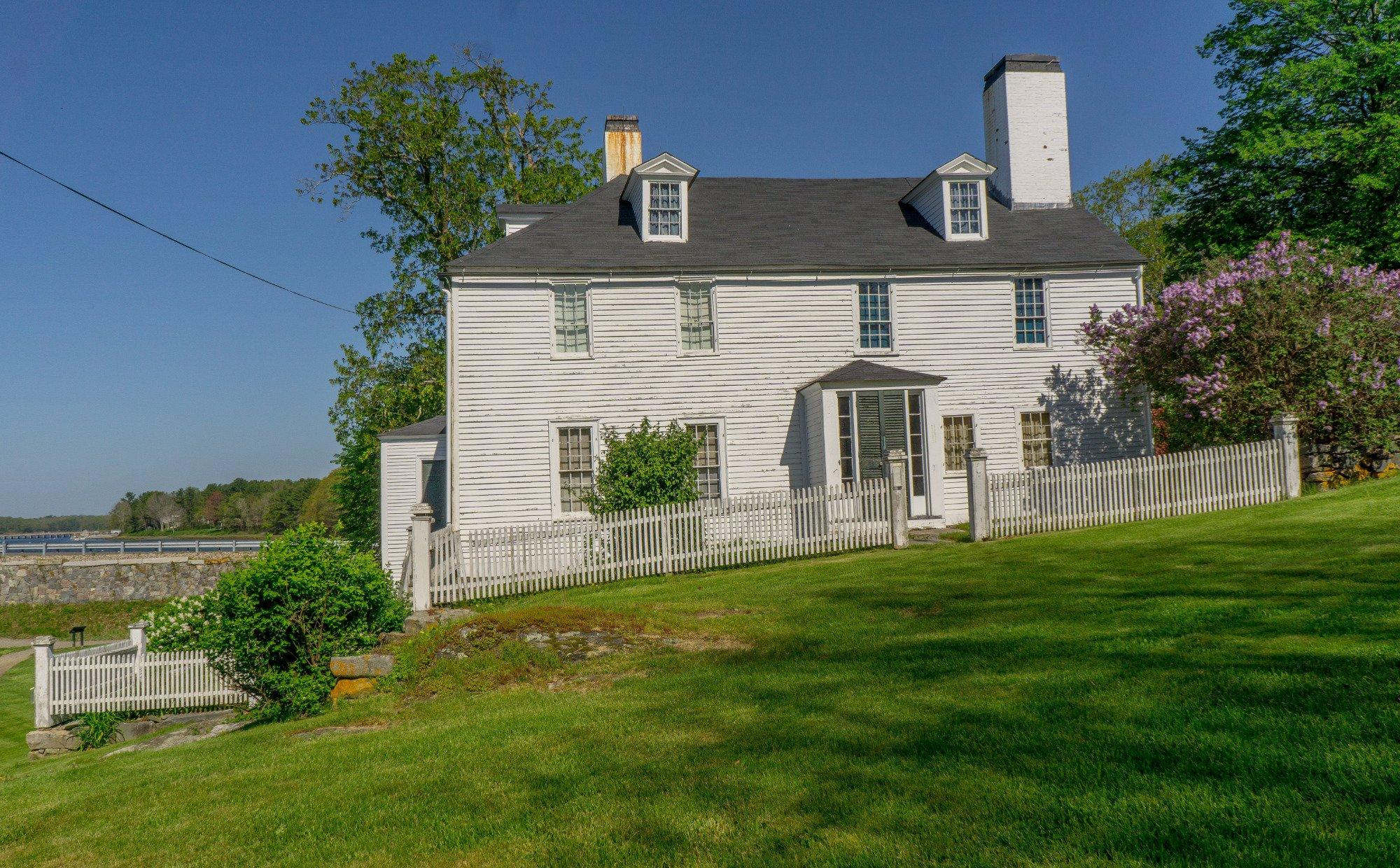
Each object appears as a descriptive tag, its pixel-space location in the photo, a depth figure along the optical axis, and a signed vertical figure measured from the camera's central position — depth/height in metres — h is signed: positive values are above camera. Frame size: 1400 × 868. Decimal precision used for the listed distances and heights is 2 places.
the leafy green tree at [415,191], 31.19 +10.77
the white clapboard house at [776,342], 19.47 +3.22
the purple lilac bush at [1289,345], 16.89 +2.32
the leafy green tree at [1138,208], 39.09 +12.41
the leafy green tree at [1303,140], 22.58 +8.48
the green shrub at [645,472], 18.16 +0.29
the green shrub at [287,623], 9.99 -1.42
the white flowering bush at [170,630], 14.60 -2.17
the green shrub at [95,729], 16.12 -4.06
